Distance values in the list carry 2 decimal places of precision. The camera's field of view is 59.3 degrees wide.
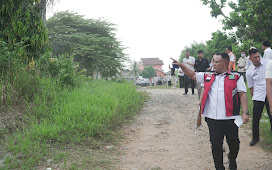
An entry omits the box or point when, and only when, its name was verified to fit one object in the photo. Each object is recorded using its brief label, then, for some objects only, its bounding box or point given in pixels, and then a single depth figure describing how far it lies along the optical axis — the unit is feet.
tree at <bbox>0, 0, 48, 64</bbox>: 20.58
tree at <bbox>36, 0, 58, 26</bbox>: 25.63
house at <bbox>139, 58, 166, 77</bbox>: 314.96
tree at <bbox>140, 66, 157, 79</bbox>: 251.60
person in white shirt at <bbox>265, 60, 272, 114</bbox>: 11.63
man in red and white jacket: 10.88
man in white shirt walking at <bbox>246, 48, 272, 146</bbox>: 15.56
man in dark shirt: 27.02
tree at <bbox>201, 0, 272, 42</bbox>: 33.00
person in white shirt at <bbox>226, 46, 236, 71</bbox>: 29.83
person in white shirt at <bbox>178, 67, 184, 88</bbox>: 39.13
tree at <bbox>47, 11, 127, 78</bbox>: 73.51
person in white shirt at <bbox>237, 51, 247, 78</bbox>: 35.14
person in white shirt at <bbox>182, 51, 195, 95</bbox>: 32.30
